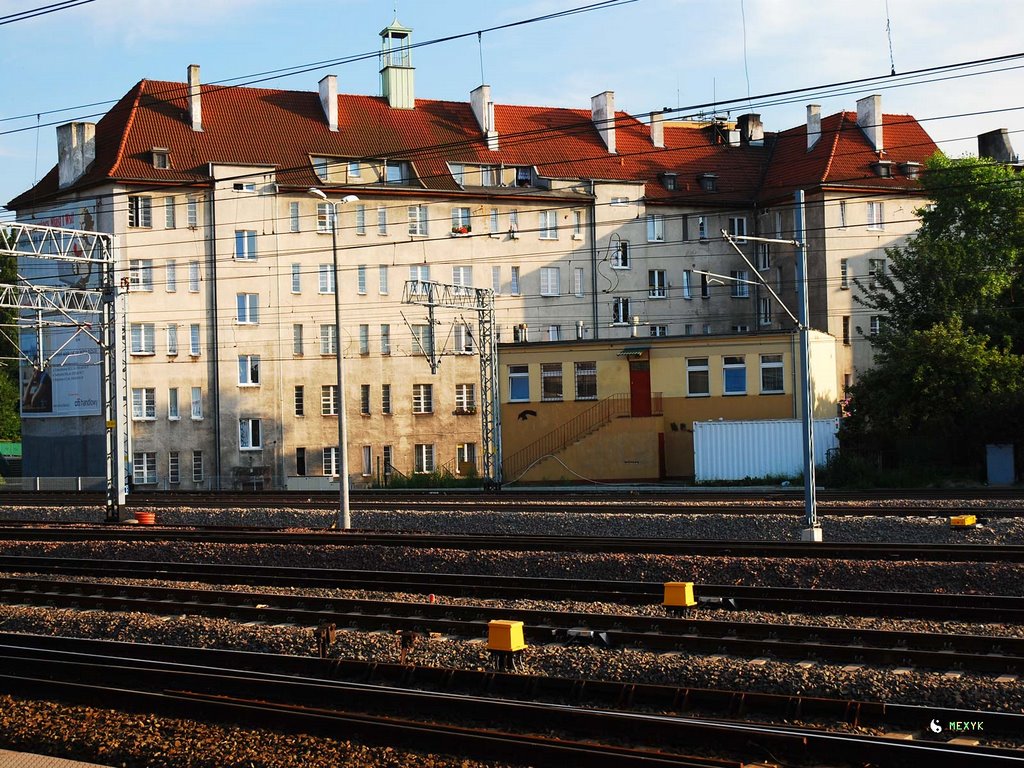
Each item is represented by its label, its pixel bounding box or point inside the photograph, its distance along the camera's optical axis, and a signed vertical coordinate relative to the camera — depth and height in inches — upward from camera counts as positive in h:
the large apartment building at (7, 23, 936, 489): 2544.3 +412.8
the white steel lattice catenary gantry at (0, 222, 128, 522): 1349.7 +115.4
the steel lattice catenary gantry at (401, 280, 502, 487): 1855.3 +99.2
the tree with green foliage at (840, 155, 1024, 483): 1695.4 +111.1
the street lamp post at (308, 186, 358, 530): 1206.9 -19.1
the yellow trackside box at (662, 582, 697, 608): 613.9 -91.1
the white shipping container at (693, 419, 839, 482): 1791.3 -49.6
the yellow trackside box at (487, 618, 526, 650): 494.6 -88.3
